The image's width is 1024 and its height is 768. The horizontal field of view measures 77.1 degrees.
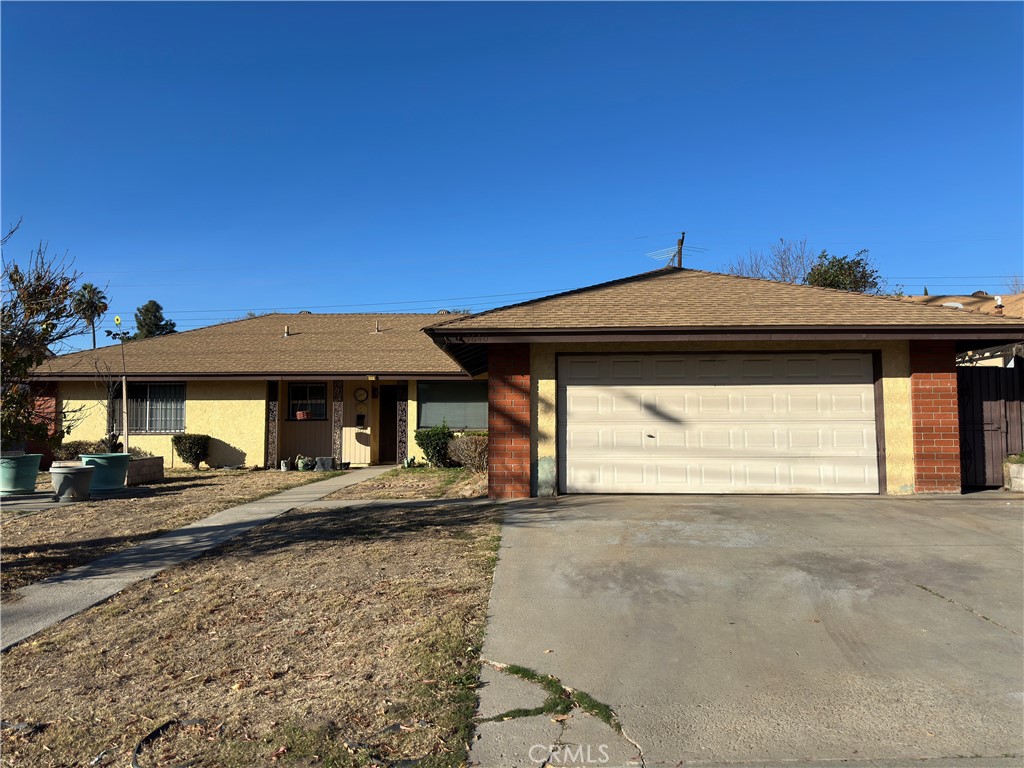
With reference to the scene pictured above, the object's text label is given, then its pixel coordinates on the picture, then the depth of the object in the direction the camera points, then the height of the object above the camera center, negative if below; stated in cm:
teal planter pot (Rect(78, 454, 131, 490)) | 1270 -112
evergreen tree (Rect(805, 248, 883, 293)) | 2706 +559
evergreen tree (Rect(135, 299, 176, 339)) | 5894 +856
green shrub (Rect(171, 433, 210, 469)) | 1677 -92
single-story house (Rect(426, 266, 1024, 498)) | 951 +9
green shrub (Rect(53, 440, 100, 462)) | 1698 -94
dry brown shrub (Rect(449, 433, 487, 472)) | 1486 -99
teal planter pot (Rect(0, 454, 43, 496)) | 1172 -111
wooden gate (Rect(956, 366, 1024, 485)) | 1011 -32
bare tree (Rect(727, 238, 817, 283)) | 3203 +678
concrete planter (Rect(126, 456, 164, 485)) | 1380 -129
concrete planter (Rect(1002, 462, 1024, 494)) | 972 -110
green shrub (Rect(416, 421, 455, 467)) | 1642 -87
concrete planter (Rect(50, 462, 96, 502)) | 1105 -119
